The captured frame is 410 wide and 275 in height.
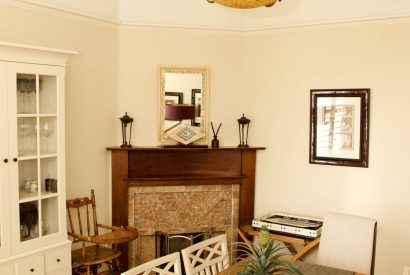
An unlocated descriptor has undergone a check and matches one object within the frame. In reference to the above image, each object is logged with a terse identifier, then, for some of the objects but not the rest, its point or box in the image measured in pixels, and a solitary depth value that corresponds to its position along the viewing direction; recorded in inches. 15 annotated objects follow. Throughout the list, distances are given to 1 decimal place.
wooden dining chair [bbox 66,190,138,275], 137.6
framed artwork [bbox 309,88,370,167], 152.3
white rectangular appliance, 148.7
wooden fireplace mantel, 162.7
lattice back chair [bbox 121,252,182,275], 85.8
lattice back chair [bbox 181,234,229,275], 99.0
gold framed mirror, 166.9
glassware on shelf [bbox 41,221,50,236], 128.4
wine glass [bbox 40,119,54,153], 128.7
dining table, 100.9
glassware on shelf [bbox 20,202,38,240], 123.0
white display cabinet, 116.7
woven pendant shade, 99.4
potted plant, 79.9
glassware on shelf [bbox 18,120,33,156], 122.8
